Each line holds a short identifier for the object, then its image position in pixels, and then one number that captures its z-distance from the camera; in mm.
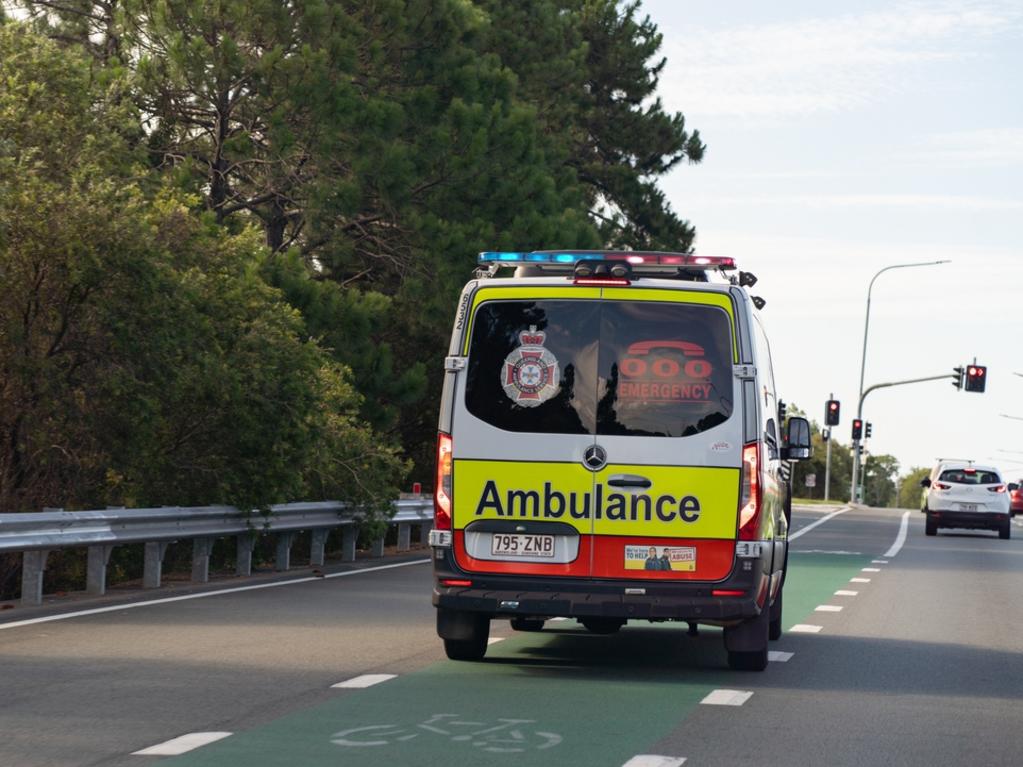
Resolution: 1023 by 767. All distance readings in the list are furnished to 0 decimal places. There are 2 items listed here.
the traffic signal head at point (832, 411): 74681
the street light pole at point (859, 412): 79250
